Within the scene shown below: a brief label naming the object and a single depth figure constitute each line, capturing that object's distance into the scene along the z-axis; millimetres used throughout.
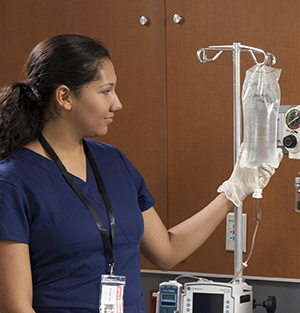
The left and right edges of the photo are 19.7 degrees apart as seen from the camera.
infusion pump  2503
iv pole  2510
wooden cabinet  2679
